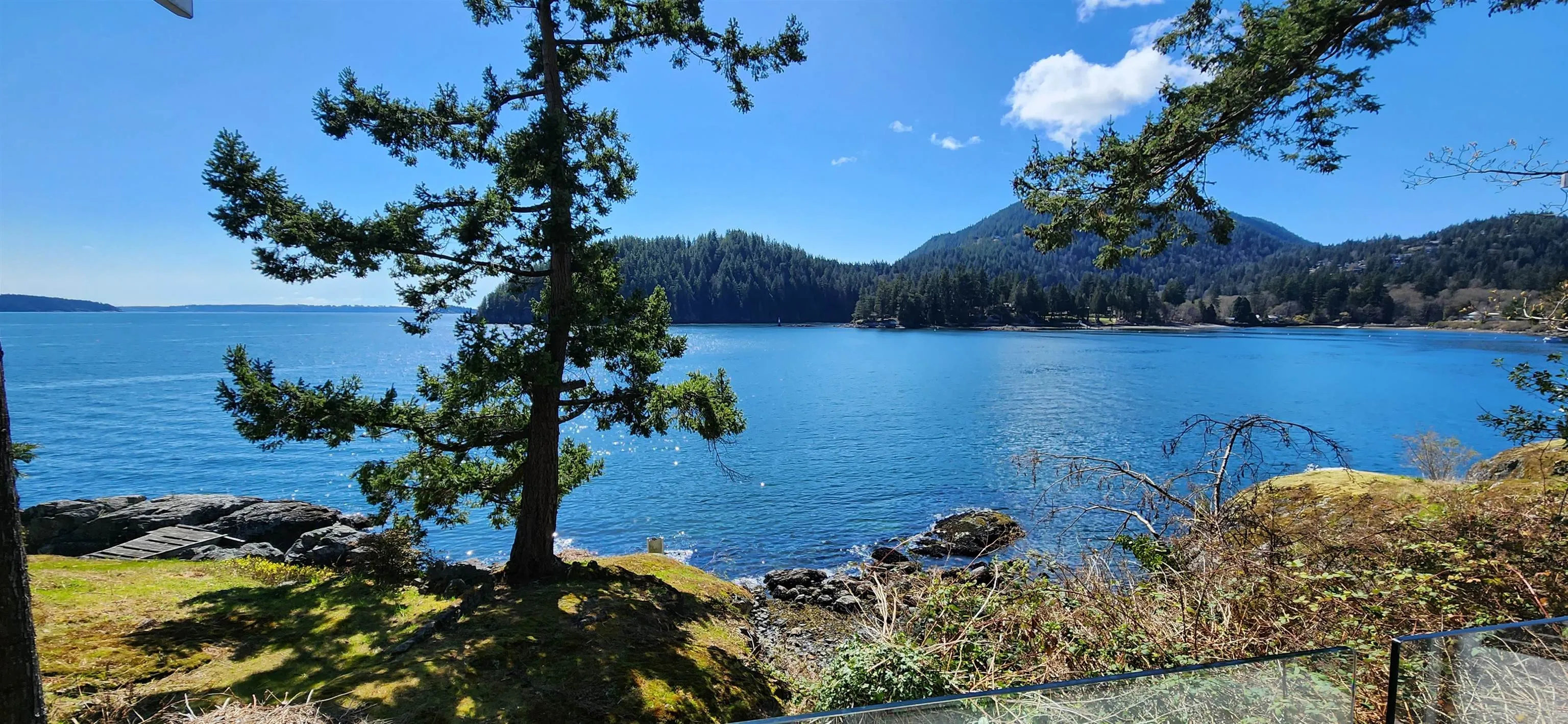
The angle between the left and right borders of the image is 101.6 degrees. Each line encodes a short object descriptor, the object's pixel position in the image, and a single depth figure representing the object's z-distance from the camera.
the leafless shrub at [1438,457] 17.20
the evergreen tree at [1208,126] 6.52
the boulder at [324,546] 13.30
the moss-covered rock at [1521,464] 9.30
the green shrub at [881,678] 5.07
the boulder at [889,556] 16.64
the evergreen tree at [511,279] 7.77
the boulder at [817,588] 14.06
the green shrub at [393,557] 10.70
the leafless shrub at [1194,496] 6.67
